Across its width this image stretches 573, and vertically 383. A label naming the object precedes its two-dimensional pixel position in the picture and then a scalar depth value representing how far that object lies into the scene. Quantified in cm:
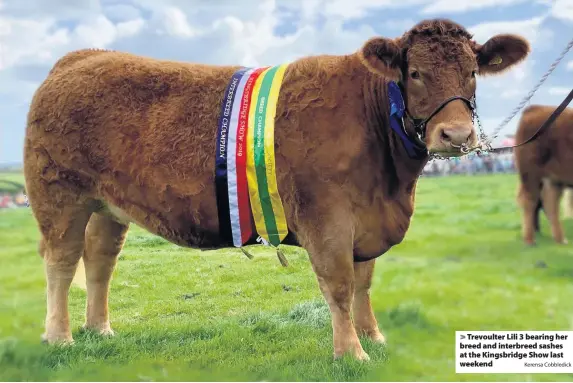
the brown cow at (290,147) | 470
